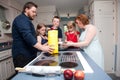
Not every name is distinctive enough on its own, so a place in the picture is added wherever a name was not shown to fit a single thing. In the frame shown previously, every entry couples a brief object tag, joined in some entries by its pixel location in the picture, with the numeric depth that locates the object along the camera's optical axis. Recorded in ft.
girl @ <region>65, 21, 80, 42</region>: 5.37
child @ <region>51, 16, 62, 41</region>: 4.95
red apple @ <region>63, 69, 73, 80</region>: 1.45
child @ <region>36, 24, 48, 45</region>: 4.33
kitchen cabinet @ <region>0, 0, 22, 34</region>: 7.29
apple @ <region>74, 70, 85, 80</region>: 1.39
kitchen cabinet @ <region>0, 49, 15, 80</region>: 6.16
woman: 3.17
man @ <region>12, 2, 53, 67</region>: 2.55
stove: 1.86
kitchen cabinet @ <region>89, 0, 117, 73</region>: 7.64
